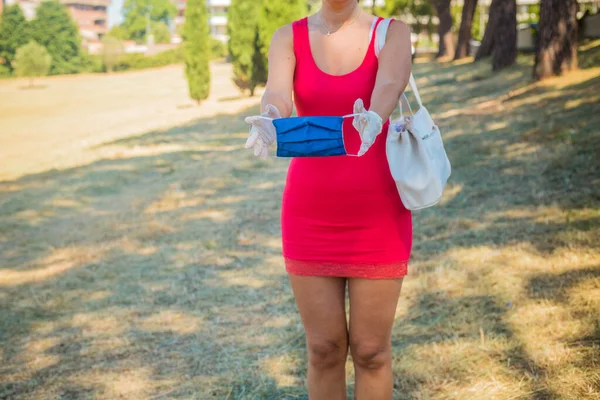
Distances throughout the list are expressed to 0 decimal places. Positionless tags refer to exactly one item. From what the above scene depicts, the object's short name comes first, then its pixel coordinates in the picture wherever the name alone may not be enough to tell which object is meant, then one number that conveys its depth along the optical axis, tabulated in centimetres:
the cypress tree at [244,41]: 3017
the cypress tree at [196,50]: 3000
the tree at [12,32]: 7006
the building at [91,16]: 12231
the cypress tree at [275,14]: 2822
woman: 264
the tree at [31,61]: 5888
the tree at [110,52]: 7019
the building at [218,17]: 13162
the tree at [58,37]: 7156
